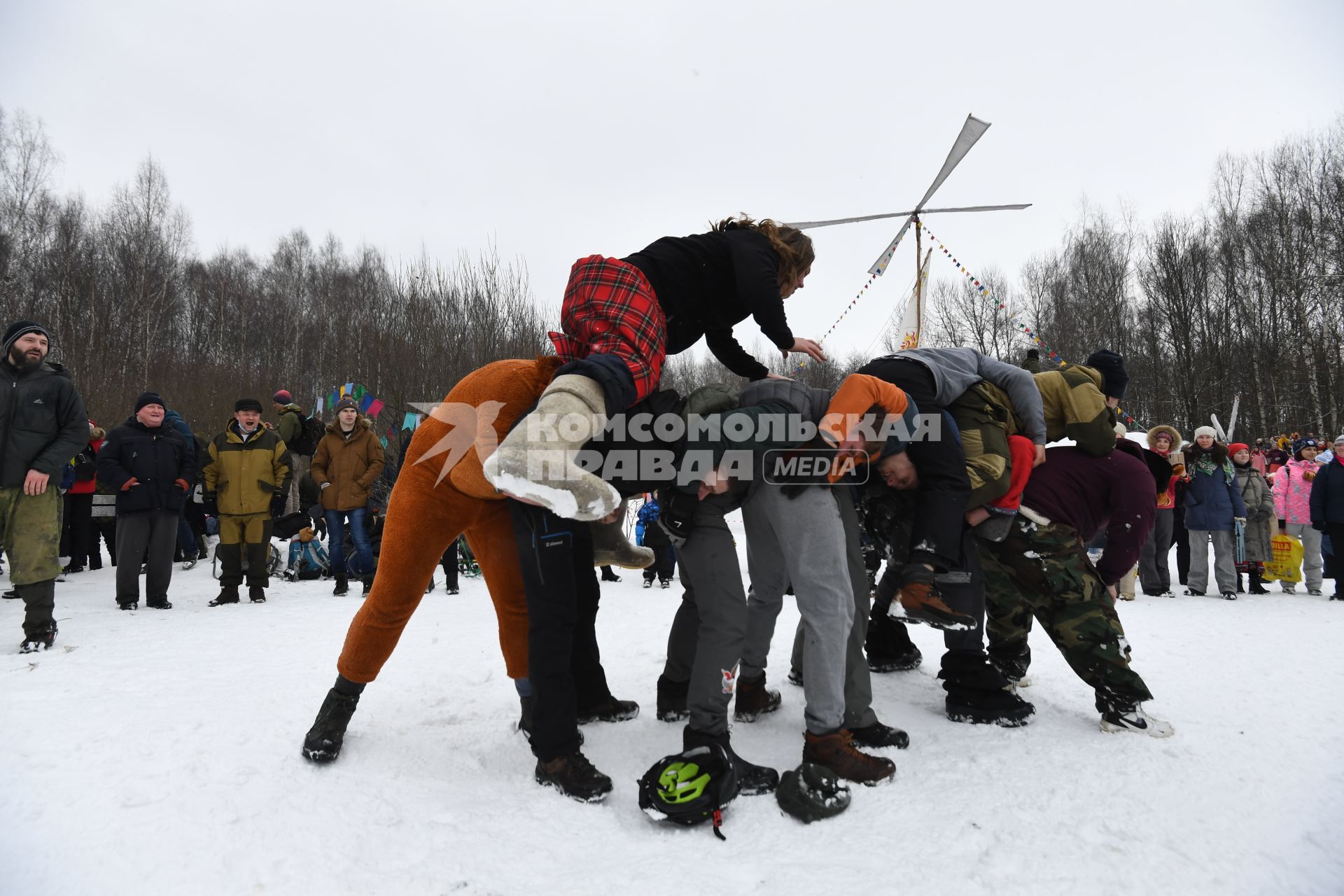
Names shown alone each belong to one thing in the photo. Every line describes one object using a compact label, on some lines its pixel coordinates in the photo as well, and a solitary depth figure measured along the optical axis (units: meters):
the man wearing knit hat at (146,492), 5.90
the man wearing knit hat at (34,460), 3.89
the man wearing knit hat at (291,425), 8.52
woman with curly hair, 1.81
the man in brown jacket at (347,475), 6.95
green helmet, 1.99
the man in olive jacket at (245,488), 6.43
